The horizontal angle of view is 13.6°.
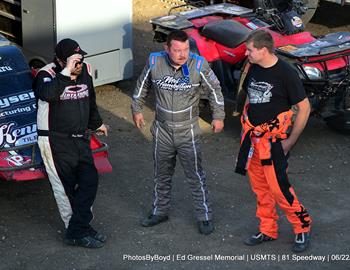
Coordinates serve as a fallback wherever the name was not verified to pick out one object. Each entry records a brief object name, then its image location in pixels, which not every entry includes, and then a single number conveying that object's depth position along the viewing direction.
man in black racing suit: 11.60
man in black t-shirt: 11.45
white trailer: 18.06
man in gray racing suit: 12.02
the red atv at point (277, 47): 15.70
